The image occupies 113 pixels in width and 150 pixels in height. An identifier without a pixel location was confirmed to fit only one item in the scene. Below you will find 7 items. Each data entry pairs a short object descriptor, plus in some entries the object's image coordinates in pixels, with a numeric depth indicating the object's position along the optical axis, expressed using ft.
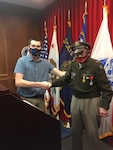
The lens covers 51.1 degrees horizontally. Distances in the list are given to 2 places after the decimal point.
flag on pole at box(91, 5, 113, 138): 5.22
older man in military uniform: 4.30
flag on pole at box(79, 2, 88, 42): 6.10
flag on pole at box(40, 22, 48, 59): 8.63
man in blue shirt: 4.28
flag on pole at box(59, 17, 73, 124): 7.02
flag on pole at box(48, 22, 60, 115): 7.77
